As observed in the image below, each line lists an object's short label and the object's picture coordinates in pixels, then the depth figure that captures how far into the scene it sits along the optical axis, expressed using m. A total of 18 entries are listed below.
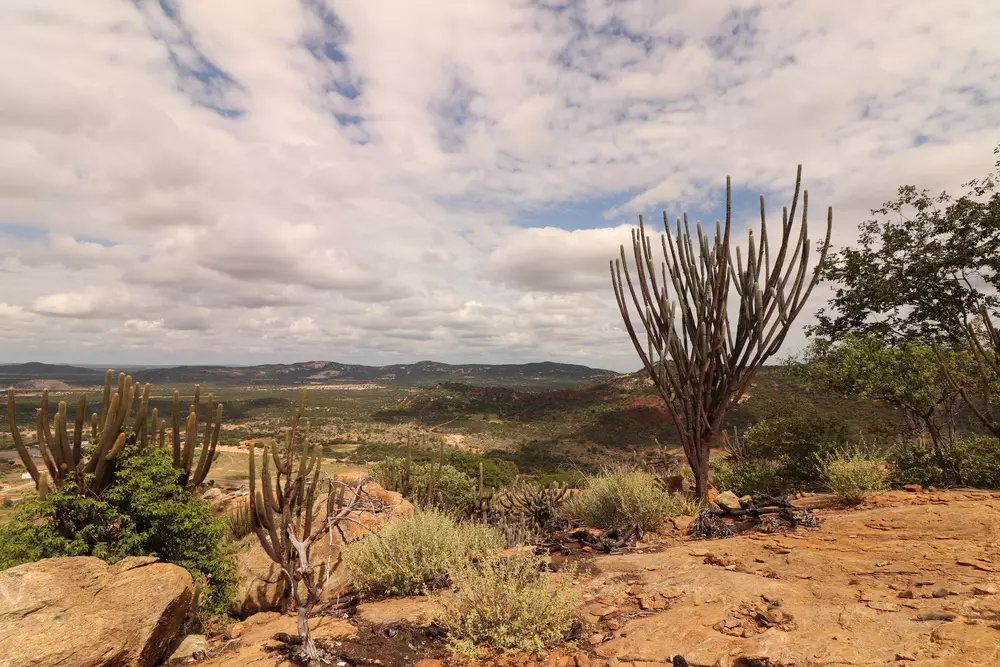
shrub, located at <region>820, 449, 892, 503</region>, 8.34
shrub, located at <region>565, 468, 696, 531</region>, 8.08
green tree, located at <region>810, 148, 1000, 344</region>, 14.94
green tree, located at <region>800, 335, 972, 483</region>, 11.37
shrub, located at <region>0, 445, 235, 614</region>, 5.82
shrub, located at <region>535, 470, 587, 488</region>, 17.78
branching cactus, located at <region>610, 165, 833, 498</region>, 8.66
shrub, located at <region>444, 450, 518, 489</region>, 16.30
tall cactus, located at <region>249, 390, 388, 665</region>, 4.41
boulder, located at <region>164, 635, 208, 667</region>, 4.99
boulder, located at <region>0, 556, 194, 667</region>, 4.13
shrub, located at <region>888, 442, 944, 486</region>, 9.35
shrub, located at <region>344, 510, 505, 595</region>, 6.12
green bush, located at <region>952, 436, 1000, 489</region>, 8.80
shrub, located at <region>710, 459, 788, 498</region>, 11.31
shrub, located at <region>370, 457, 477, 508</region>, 12.02
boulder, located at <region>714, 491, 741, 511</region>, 8.31
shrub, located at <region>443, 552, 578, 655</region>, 4.20
